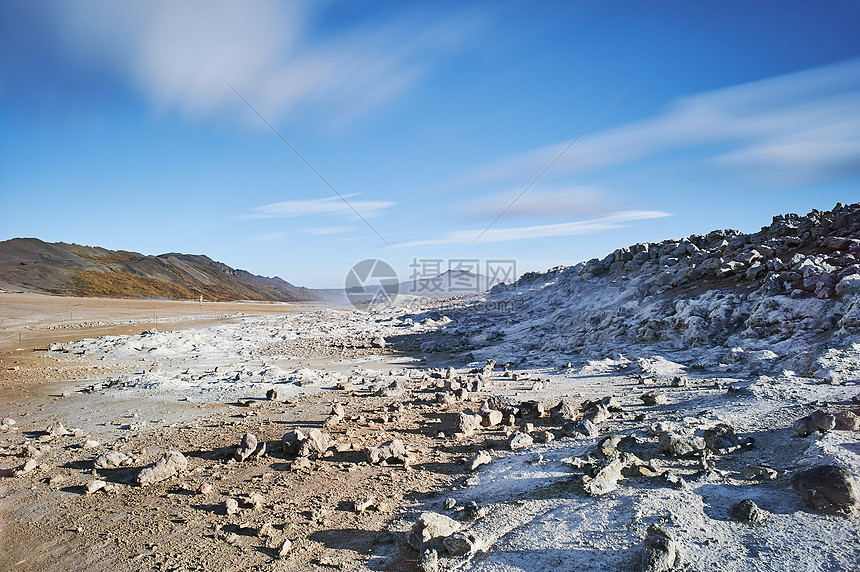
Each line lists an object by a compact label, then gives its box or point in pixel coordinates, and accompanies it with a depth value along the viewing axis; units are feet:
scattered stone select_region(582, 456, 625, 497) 13.94
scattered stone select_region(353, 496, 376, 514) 14.38
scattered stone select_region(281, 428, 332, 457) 18.83
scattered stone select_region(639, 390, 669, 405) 24.11
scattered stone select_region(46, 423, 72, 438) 22.09
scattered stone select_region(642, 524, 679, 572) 10.09
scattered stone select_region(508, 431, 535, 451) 19.04
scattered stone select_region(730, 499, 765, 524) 11.44
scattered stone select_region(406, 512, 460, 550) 12.04
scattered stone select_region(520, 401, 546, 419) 23.69
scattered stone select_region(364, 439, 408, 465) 18.01
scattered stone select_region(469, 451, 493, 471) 17.41
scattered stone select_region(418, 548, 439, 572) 11.16
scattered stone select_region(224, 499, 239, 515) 14.32
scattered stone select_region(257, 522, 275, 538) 13.12
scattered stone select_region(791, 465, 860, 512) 11.35
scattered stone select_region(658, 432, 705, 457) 16.33
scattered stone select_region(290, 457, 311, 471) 17.68
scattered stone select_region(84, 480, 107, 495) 15.93
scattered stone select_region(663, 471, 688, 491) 13.62
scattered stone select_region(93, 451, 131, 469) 17.99
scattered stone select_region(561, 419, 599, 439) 19.63
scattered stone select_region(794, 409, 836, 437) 16.05
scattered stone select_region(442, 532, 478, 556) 11.53
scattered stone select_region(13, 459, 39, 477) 17.51
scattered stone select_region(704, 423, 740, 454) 16.49
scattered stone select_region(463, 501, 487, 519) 13.44
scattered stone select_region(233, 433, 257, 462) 18.54
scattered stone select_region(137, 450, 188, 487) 16.40
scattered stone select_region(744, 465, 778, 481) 13.78
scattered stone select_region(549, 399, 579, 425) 22.54
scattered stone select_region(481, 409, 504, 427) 22.77
